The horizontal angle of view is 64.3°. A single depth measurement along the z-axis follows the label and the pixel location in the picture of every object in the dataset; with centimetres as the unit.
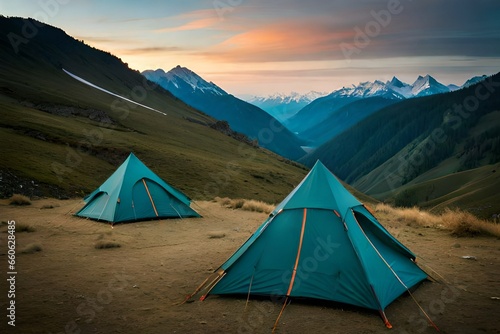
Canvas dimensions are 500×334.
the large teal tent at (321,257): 986
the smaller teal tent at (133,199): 2058
